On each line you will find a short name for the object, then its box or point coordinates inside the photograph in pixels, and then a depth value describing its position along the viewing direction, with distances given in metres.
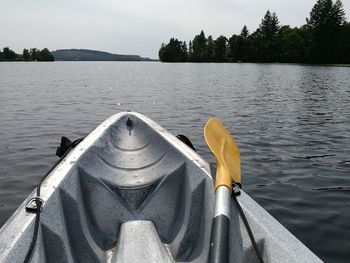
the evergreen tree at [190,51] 135.00
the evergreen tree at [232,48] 109.38
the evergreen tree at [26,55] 174.00
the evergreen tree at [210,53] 122.12
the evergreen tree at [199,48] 126.30
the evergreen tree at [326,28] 83.69
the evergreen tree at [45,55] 181.00
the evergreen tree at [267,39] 99.44
